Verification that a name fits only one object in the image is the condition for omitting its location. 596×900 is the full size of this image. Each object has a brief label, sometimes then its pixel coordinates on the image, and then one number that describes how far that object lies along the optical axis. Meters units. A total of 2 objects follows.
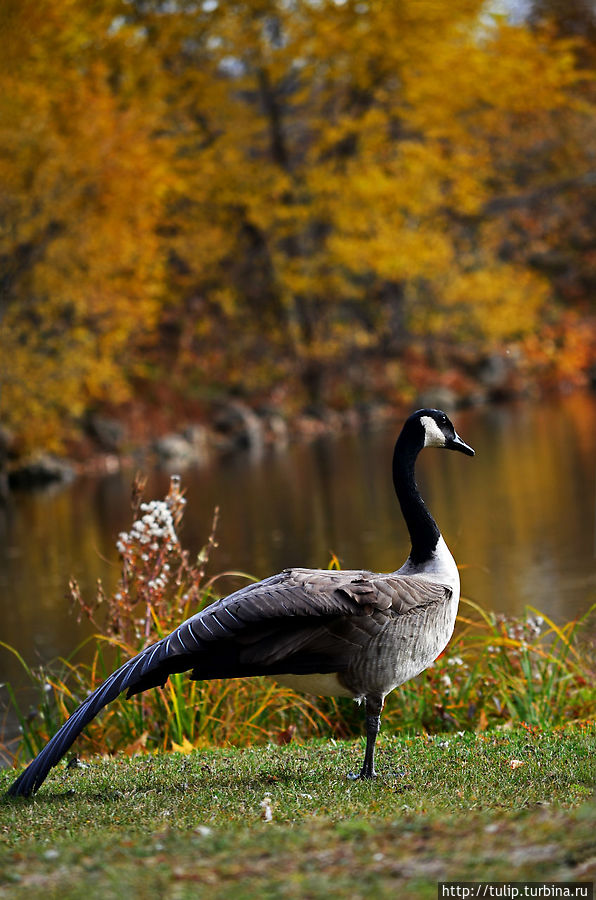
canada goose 9.69
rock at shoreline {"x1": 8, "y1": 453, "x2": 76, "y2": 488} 52.75
